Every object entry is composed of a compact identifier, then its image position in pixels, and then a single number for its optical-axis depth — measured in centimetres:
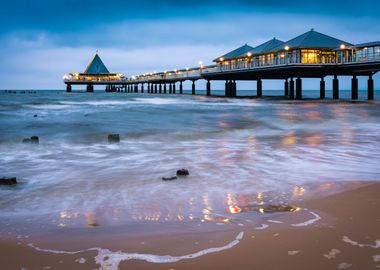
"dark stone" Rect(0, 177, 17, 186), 694
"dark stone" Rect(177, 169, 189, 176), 763
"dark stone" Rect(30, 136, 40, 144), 1326
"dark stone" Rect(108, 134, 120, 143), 1362
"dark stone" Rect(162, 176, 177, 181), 729
